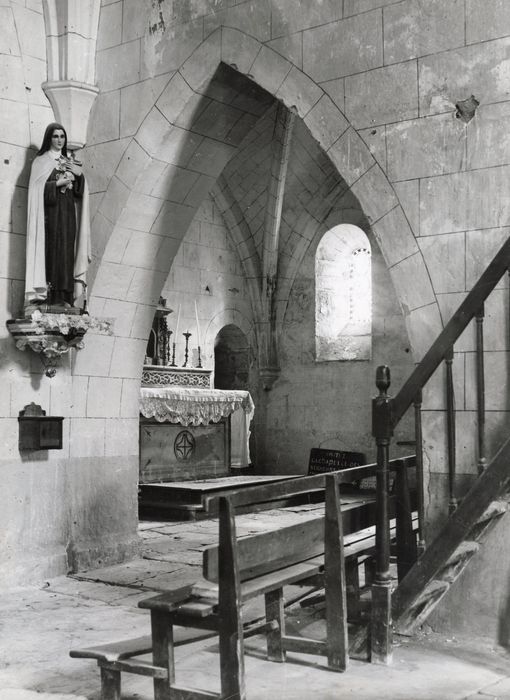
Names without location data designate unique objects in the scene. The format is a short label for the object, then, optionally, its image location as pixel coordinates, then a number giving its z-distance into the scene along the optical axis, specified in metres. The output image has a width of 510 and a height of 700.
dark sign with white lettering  11.79
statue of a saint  5.80
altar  9.26
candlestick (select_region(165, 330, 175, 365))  11.07
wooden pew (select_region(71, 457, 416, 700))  3.24
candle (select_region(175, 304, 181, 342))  11.79
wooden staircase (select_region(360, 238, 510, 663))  3.89
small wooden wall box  5.96
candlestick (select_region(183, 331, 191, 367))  10.98
